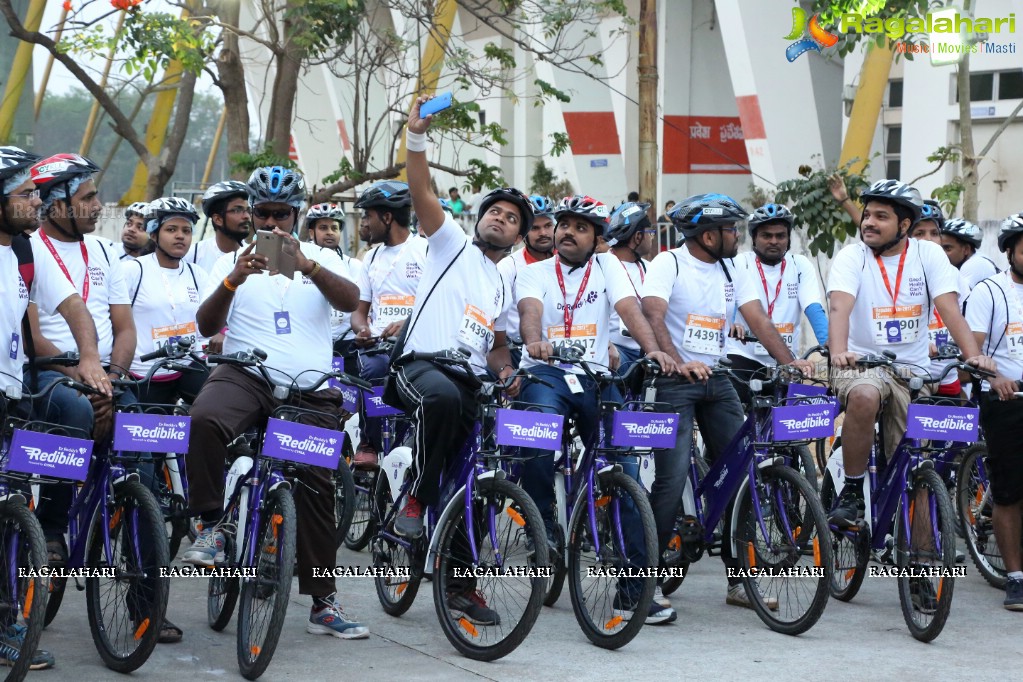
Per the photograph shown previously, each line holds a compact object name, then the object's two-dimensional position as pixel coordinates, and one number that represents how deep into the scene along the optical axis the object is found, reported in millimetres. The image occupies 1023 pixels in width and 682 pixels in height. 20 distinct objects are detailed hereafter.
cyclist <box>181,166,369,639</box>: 6387
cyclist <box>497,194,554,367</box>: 9758
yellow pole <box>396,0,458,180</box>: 15773
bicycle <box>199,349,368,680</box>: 5988
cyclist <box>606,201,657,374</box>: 10188
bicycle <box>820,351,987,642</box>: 6730
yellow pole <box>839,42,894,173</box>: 21078
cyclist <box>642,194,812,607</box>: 7473
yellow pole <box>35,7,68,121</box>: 28805
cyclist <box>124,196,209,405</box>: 8523
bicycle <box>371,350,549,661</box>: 6250
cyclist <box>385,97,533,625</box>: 6668
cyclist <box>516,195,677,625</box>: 7270
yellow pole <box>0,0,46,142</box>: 19391
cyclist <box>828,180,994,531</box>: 7531
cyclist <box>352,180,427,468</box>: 9547
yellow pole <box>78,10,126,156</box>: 29519
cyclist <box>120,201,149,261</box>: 10695
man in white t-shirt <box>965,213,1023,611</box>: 7660
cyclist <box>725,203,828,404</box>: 9547
